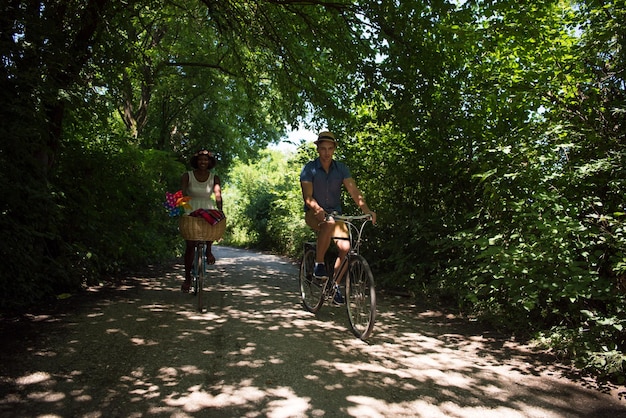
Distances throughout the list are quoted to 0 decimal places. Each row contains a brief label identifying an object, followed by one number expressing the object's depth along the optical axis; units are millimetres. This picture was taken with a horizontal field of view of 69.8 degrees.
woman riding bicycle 6348
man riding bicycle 5434
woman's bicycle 5900
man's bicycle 4719
